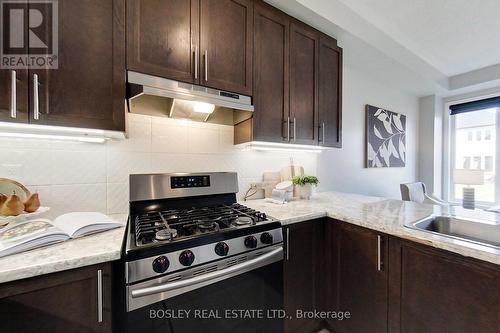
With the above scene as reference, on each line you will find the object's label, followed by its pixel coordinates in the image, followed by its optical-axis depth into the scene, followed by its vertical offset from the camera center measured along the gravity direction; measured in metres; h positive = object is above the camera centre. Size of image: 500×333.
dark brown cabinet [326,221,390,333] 1.15 -0.66
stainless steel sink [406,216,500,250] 1.15 -0.37
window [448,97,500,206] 3.33 +0.36
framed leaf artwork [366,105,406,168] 2.92 +0.39
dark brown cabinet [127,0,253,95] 1.12 +0.72
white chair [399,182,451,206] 2.81 -0.39
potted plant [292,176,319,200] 1.87 -0.17
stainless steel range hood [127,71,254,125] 1.10 +0.38
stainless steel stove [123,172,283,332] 0.82 -0.40
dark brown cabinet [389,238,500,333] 0.81 -0.54
